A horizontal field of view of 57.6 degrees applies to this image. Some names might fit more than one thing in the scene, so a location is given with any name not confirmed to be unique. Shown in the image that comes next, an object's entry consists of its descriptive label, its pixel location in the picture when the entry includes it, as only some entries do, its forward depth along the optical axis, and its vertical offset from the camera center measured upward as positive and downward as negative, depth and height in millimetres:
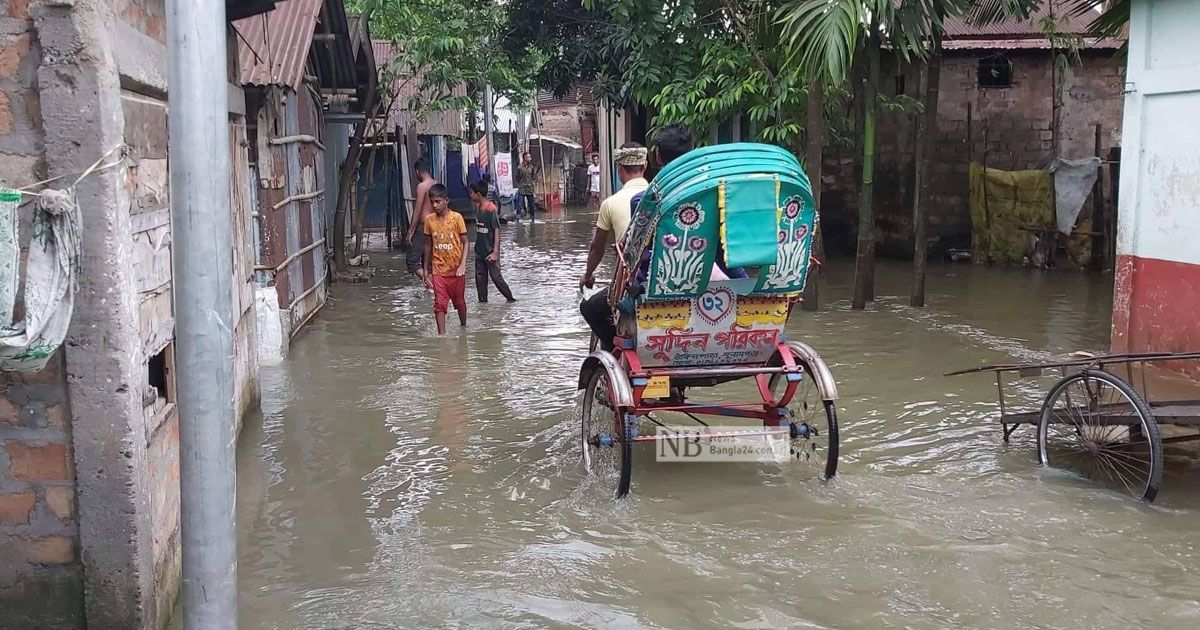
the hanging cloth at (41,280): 3336 -286
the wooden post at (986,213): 16812 -519
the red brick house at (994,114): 17328 +1042
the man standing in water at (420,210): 14086 -326
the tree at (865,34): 9203 +1340
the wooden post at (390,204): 20547 -370
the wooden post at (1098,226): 15555 -695
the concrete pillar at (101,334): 3693 -505
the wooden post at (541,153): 34750 +968
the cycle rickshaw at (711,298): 5133 -584
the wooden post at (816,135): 11539 +489
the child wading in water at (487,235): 12469 -583
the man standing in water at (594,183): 36969 +2
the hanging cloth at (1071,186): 15594 -110
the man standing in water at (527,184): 28875 -8
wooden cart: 5246 -1261
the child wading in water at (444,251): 10578 -643
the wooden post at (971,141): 17672 +619
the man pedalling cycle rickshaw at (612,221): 6129 -214
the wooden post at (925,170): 11672 +105
